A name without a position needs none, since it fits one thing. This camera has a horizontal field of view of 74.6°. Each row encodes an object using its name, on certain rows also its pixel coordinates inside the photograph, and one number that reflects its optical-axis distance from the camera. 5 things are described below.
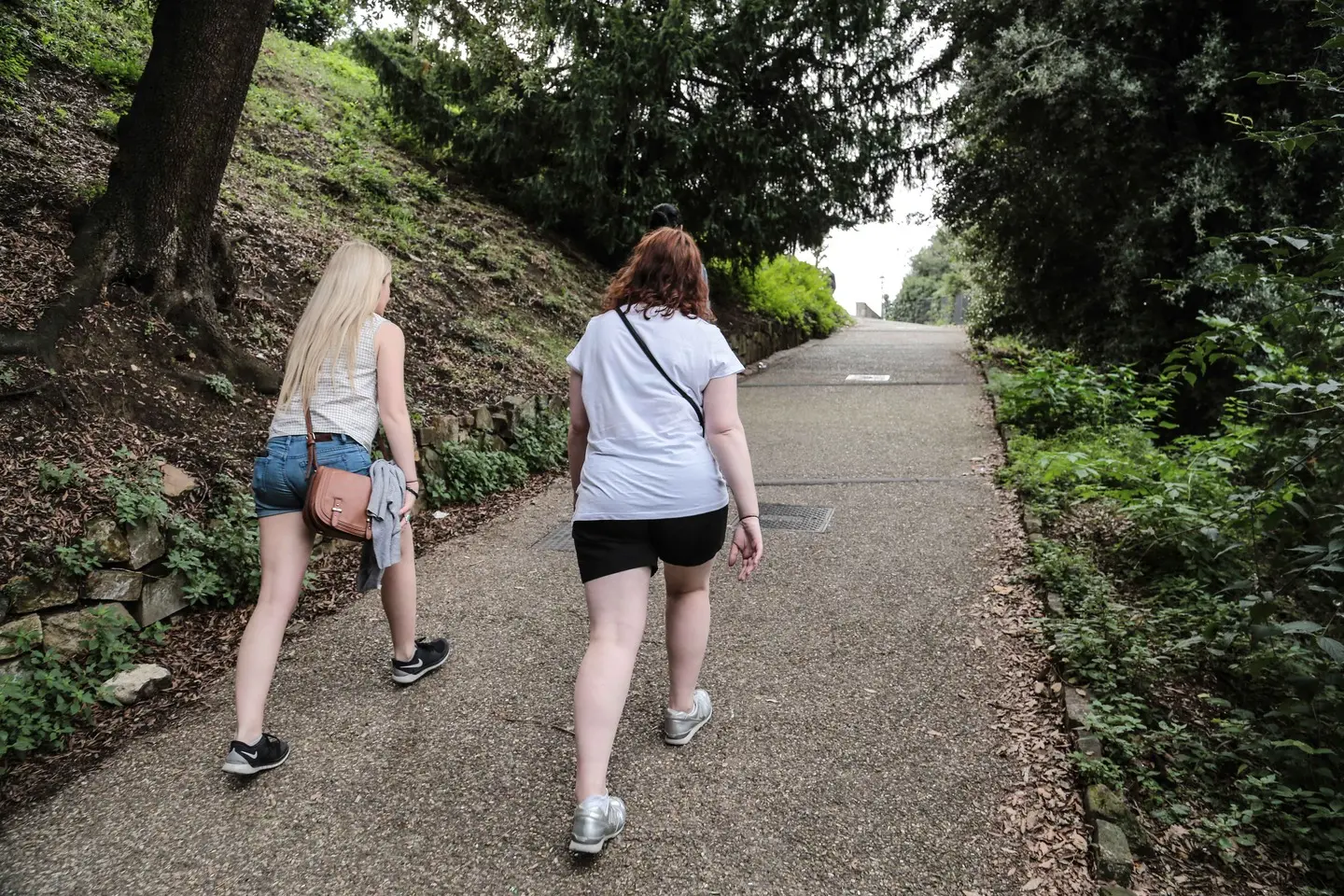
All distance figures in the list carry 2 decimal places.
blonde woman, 3.21
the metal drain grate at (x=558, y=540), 5.94
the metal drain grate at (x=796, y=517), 6.27
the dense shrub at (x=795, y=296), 16.55
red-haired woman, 2.75
